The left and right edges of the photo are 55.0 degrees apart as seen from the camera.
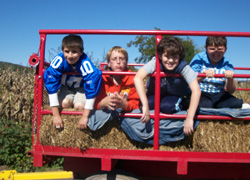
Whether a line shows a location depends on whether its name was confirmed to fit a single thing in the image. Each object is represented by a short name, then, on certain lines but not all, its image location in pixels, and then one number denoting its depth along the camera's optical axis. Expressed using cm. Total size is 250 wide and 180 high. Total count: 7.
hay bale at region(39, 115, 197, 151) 269
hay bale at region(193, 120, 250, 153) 266
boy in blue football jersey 268
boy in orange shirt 263
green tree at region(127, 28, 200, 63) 2989
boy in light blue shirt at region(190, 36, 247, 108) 299
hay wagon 258
